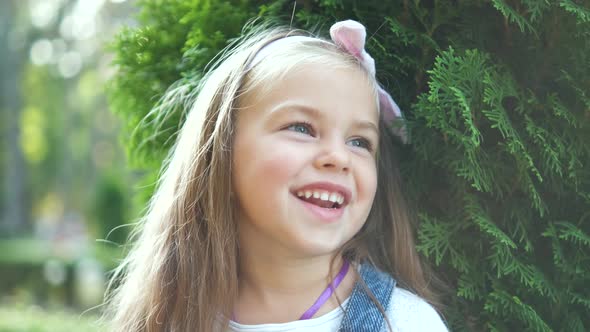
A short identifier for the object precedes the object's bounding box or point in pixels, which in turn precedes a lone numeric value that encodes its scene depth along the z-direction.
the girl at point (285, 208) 0.77
